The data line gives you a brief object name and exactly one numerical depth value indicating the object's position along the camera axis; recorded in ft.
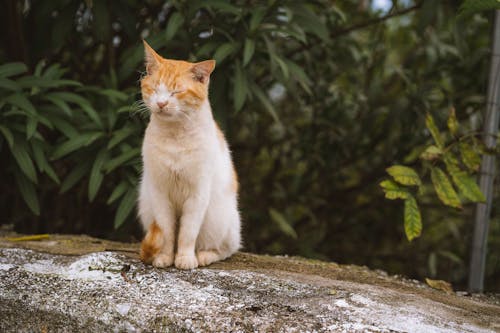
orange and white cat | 7.32
